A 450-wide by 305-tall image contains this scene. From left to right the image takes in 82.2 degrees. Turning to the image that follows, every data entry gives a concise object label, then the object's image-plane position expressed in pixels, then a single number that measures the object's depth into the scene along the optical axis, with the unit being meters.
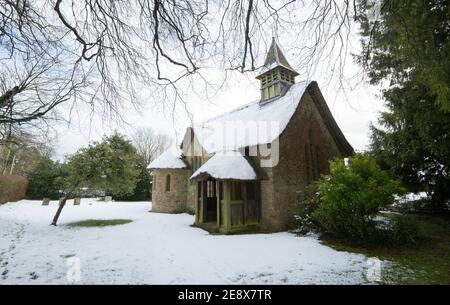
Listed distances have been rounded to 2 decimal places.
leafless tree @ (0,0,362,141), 3.87
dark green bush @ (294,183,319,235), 11.40
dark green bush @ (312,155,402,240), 9.03
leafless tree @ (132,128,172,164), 46.91
